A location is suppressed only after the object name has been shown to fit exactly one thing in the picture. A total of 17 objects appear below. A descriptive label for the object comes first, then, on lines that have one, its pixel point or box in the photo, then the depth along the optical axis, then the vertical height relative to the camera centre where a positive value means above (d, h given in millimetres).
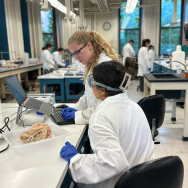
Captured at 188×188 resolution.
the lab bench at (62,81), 4000 -514
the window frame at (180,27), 8161 +1055
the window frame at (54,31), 8298 +1052
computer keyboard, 1337 -433
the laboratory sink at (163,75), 2905 -324
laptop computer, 1312 -312
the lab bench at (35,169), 745 -465
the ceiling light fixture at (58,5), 4249 +1178
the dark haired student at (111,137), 765 -343
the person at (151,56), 6336 -89
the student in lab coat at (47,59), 5874 -91
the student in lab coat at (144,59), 5113 -145
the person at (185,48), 4894 +106
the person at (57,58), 6795 -76
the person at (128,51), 7195 +105
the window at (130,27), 8522 +1137
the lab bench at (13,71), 4402 -338
